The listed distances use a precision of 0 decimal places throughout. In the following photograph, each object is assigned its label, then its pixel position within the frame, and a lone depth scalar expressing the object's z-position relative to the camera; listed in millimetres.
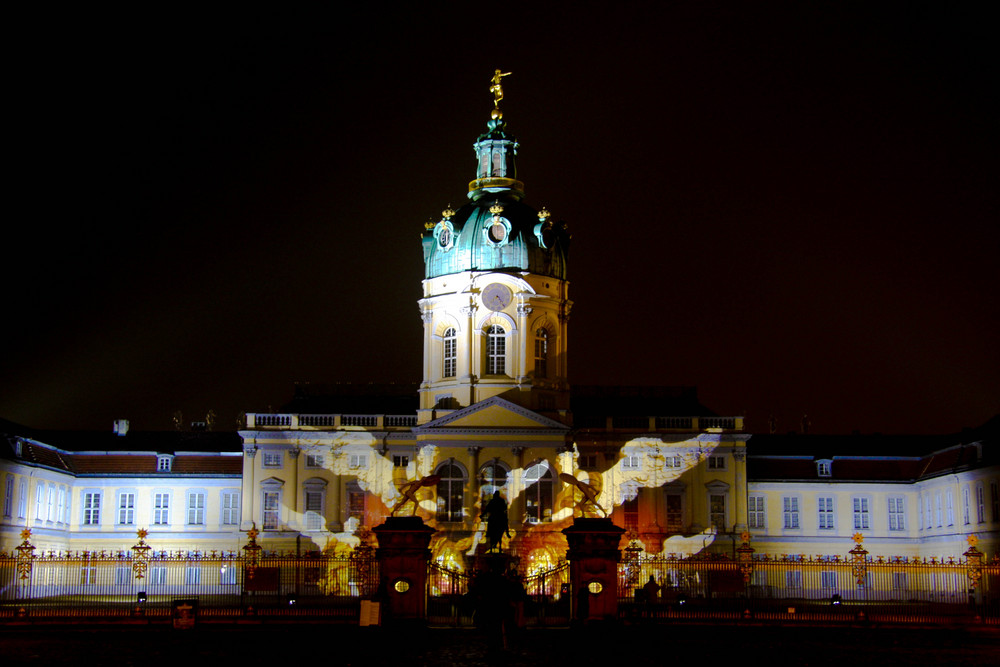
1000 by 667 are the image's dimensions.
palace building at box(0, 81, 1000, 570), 71438
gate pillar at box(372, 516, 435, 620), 38625
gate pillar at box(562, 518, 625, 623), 38406
